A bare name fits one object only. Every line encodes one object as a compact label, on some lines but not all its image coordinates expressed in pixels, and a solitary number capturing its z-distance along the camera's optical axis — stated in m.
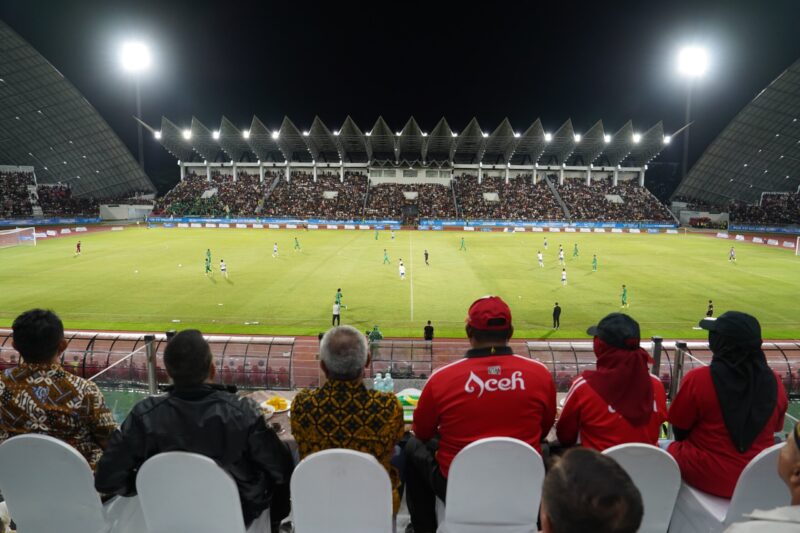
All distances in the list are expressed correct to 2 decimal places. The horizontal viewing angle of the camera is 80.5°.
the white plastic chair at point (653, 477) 3.28
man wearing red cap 3.63
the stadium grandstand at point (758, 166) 63.00
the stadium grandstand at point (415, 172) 78.06
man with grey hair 3.50
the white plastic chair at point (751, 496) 3.27
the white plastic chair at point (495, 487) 3.16
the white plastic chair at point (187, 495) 3.05
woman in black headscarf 3.65
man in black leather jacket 3.37
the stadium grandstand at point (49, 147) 55.78
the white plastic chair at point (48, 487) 3.29
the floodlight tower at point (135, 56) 69.00
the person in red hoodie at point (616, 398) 3.80
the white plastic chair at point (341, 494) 3.00
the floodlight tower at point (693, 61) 69.78
